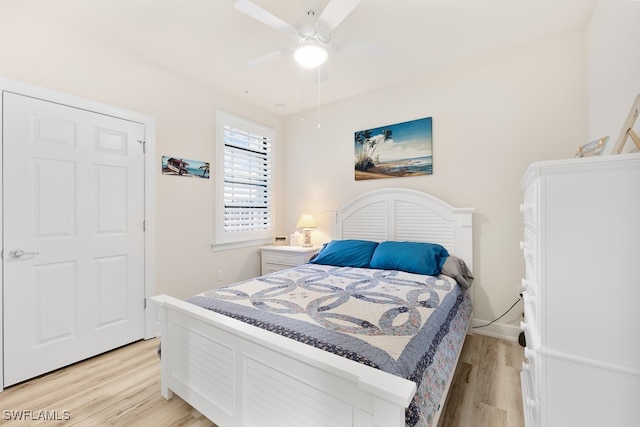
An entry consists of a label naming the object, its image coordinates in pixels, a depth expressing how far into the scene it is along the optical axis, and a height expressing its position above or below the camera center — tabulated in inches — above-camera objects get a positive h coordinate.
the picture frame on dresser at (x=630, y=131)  47.2 +14.8
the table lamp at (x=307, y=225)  144.9 -5.8
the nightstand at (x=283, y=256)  134.9 -21.1
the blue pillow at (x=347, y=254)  113.5 -16.7
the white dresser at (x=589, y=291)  35.2 -10.5
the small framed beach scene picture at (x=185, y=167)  113.1 +20.0
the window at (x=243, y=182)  133.5 +16.5
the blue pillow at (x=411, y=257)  99.5 -16.3
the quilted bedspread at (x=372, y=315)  46.4 -22.3
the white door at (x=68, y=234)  77.9 -6.3
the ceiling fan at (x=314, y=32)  62.3 +45.3
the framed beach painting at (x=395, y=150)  120.0 +28.9
